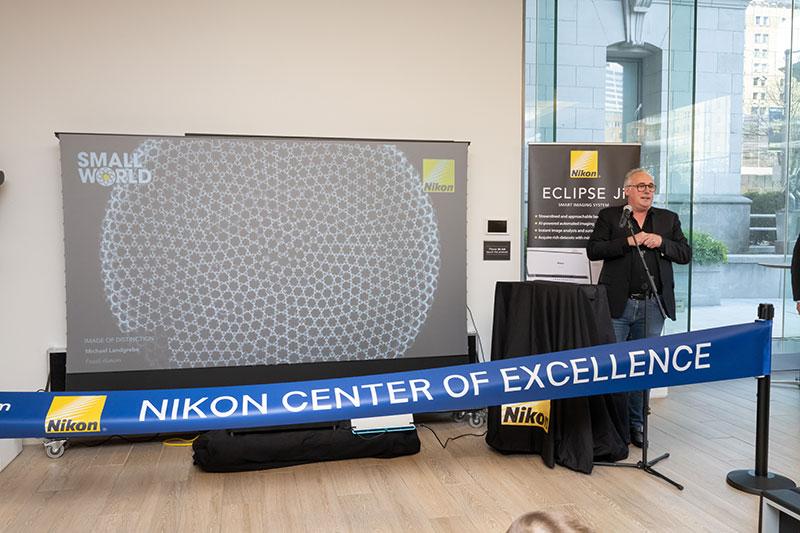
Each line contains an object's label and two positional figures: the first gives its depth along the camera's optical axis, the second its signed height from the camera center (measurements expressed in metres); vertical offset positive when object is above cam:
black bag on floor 3.46 -1.27
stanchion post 3.06 -1.22
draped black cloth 3.49 -0.78
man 3.86 -0.32
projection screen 3.90 -0.24
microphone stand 3.35 -1.30
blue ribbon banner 2.78 -0.79
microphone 3.53 -0.02
